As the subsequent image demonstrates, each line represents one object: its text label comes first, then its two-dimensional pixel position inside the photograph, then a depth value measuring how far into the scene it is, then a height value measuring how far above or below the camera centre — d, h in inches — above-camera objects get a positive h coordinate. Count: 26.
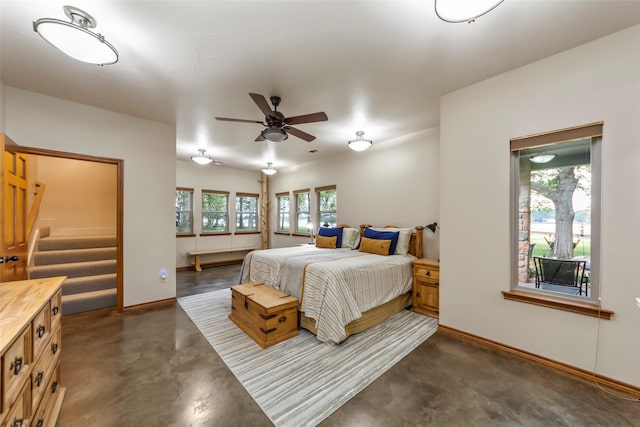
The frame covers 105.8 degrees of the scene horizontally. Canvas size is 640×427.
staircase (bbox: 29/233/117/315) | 141.8 -37.1
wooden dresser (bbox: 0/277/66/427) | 37.8 -27.8
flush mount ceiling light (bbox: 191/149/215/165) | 189.0 +40.0
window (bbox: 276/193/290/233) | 285.0 -0.8
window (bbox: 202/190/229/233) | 262.2 -0.3
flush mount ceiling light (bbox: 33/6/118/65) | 59.3 +44.5
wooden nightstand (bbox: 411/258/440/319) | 128.4 -40.8
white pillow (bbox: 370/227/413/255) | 154.6 -18.6
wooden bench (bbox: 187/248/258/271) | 240.5 -45.0
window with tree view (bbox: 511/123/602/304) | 82.1 +2.0
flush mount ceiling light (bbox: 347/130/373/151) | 149.9 +42.3
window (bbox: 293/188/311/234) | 257.4 +1.7
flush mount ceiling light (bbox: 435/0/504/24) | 52.7 +46.2
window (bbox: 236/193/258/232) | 286.7 -1.2
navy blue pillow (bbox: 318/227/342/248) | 186.5 -16.7
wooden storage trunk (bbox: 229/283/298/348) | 99.7 -45.3
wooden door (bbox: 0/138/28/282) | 83.1 -3.1
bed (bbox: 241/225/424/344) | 102.0 -34.4
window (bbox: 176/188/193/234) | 248.4 -0.5
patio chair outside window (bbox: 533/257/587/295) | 85.4 -22.7
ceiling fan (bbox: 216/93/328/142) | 98.2 +40.2
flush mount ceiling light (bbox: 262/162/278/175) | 228.6 +38.0
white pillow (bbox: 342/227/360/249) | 184.7 -20.1
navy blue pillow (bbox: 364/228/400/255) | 153.4 -15.7
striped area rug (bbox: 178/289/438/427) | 68.9 -55.1
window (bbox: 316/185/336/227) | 230.2 +6.6
